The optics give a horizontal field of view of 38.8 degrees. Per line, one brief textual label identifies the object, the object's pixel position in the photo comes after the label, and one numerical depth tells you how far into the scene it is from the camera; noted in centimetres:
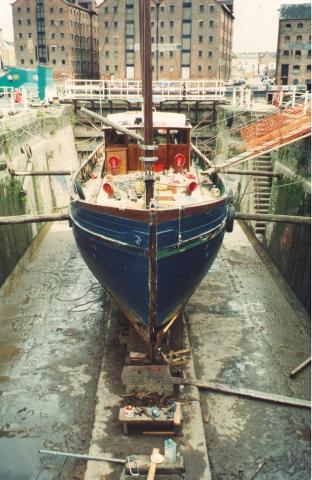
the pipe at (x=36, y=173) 1738
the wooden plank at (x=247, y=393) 941
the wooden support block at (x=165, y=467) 730
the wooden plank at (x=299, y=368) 1048
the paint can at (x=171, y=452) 743
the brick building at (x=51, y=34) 6438
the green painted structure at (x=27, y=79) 3145
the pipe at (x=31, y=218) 1217
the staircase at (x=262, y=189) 1931
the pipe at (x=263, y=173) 1708
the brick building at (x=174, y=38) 5794
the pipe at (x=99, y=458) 757
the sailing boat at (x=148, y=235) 857
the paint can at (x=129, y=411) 817
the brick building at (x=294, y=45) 6306
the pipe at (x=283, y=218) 1214
